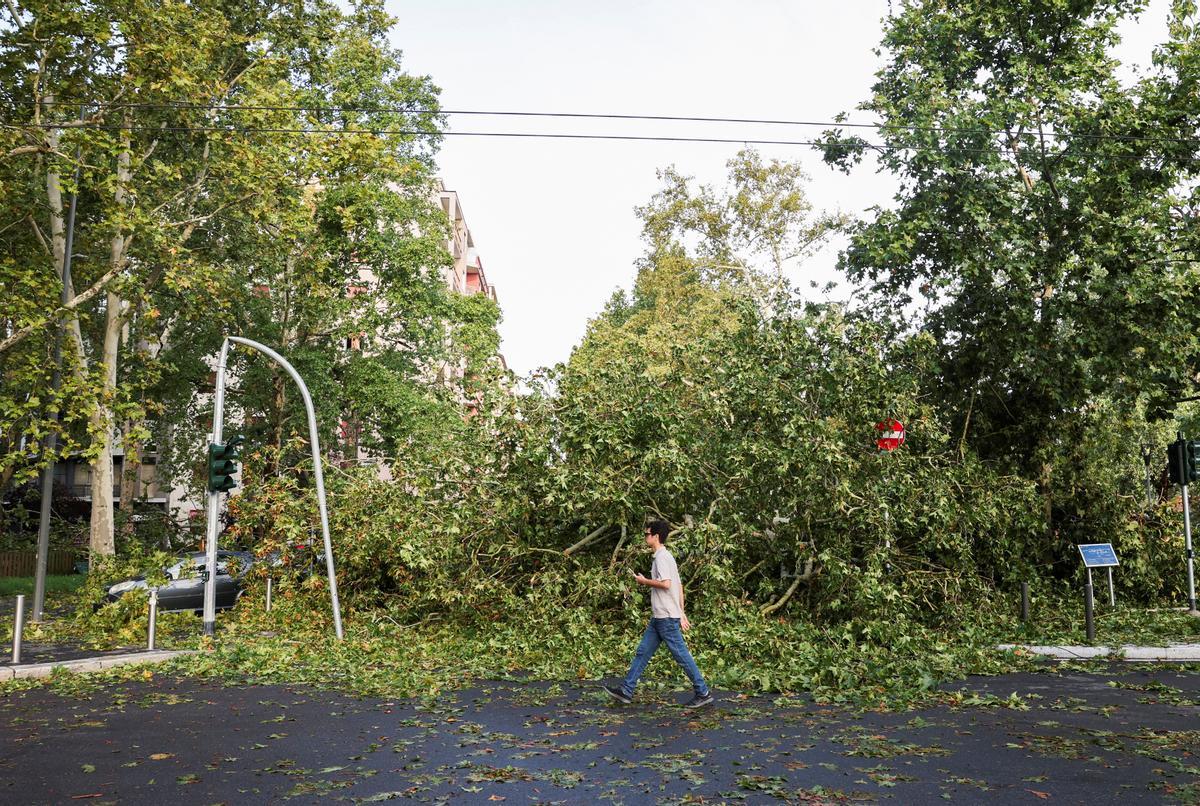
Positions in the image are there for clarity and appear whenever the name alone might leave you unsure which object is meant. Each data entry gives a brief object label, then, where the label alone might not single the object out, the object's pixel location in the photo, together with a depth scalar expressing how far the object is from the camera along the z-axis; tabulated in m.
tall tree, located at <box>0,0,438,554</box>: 18.75
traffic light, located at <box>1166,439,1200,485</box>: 17.03
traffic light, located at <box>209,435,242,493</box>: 16.08
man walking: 9.58
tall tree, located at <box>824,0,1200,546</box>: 16.03
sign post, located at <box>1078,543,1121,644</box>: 15.49
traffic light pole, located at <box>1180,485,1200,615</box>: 16.75
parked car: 19.28
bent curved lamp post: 15.38
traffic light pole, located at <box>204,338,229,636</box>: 15.72
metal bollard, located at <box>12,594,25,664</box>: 13.23
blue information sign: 15.50
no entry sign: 14.93
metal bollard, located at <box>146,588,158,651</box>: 14.45
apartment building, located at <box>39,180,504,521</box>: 33.00
